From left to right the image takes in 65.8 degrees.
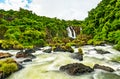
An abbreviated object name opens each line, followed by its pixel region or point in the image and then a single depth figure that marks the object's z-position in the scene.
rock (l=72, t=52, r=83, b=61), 9.57
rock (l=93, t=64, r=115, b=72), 7.99
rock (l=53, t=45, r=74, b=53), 11.42
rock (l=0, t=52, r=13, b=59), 10.25
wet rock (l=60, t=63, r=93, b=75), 7.47
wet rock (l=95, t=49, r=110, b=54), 11.27
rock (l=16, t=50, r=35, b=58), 10.10
